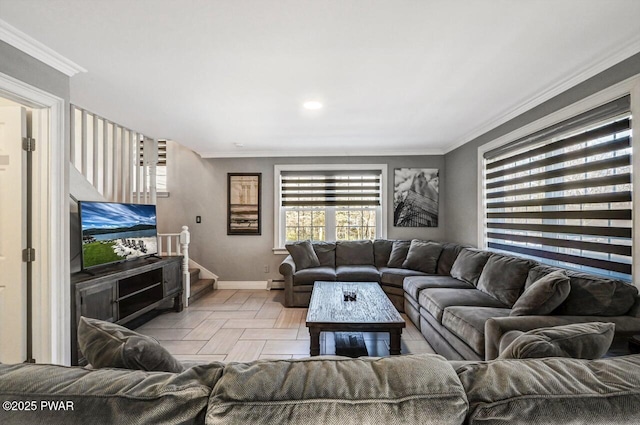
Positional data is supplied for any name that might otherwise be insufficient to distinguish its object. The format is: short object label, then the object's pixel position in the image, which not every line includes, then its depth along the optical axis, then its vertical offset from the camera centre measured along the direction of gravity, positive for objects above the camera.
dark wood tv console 2.41 -0.81
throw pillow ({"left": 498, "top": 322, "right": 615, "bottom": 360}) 0.97 -0.46
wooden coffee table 2.31 -0.88
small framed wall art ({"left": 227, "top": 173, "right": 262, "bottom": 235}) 5.11 +0.15
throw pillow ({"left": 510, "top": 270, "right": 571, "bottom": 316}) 2.02 -0.60
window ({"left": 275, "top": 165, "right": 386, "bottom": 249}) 5.11 +0.16
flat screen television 2.82 -0.21
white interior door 2.03 -0.18
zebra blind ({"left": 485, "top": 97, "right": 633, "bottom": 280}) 2.05 +0.13
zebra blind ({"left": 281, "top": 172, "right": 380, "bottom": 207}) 5.12 +0.41
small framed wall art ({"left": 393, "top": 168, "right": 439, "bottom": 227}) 5.02 +0.26
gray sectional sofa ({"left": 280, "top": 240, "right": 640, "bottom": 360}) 1.93 -0.78
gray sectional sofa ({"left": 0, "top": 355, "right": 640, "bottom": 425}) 0.67 -0.44
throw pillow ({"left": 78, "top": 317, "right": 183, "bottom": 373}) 0.99 -0.48
